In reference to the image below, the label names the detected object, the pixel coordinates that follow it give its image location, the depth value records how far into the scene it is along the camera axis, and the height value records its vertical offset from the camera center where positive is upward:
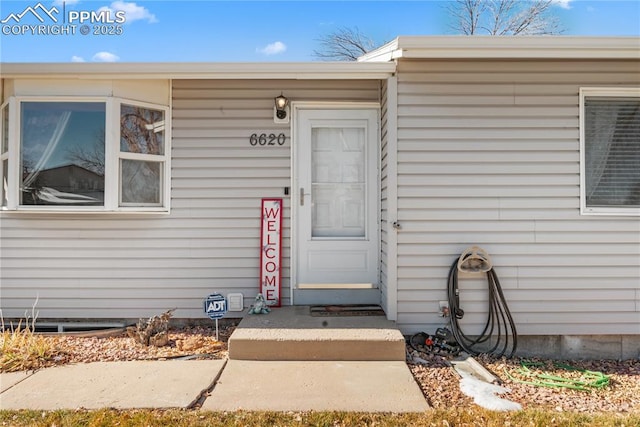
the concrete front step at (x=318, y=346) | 3.17 -1.06
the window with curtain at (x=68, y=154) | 3.92 +0.58
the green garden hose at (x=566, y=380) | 2.97 -1.27
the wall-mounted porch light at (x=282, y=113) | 4.10 +1.05
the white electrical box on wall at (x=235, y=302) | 4.09 -0.92
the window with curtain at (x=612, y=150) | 3.75 +0.63
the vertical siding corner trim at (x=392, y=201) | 3.66 +0.13
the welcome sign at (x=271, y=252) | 4.09 -0.40
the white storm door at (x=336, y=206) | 4.16 +0.08
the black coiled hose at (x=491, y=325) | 3.61 -1.01
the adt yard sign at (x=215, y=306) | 3.60 -0.85
